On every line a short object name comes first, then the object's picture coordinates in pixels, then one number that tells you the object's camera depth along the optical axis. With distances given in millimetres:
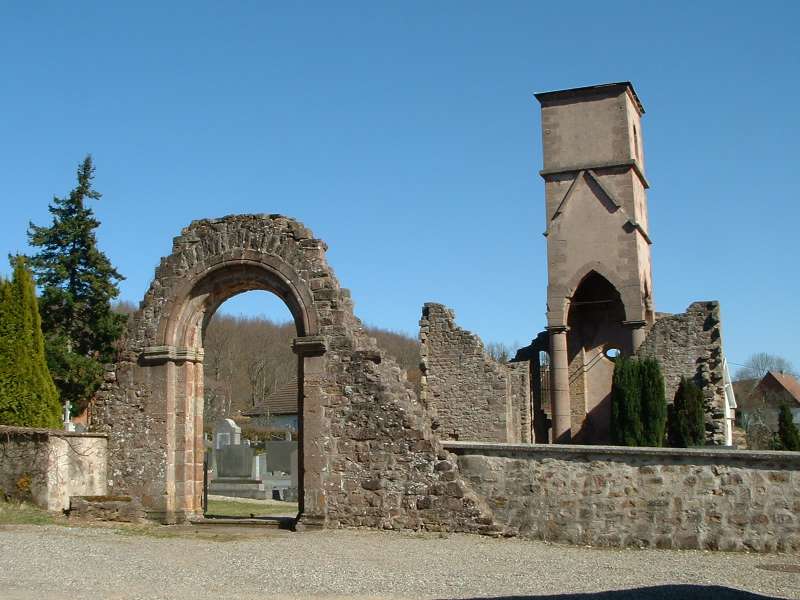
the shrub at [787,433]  22625
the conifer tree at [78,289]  25281
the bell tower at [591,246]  23125
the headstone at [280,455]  25125
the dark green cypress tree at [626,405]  19844
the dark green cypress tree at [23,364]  14867
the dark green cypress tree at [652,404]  19719
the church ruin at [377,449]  10766
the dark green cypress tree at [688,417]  19141
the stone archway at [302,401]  12391
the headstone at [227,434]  26569
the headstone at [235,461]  22781
